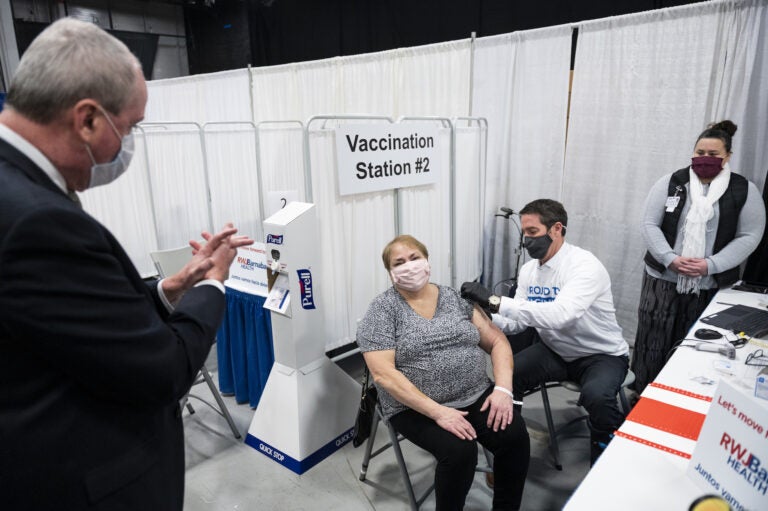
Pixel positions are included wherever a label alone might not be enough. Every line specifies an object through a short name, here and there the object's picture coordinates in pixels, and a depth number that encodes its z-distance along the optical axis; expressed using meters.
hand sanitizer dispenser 2.29
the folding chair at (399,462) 2.00
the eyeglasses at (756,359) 1.76
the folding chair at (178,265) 2.65
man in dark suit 0.72
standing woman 2.51
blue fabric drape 2.78
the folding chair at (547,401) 2.25
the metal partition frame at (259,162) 3.83
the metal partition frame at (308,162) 2.37
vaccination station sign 2.53
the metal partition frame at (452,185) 3.23
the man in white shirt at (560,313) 2.17
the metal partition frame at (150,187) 4.42
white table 1.14
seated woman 1.84
